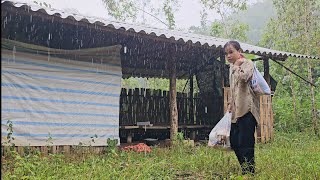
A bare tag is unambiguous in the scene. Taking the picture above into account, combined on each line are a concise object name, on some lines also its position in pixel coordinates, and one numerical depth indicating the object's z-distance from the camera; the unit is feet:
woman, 14.23
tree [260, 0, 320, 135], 44.24
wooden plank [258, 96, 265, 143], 31.96
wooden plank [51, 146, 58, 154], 21.48
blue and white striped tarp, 20.15
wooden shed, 20.27
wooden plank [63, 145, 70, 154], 21.79
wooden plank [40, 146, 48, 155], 20.90
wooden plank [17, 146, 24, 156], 19.81
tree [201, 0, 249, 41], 67.10
